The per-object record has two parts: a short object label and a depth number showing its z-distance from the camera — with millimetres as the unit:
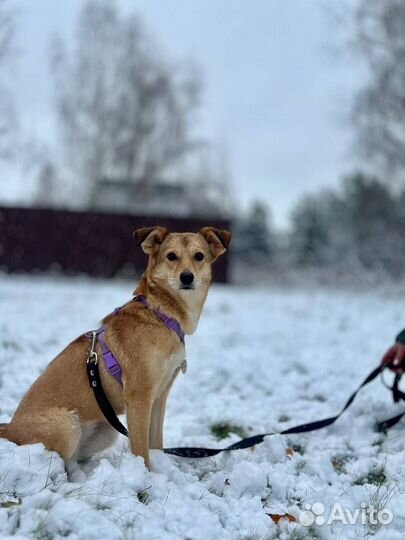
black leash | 3477
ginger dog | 3277
